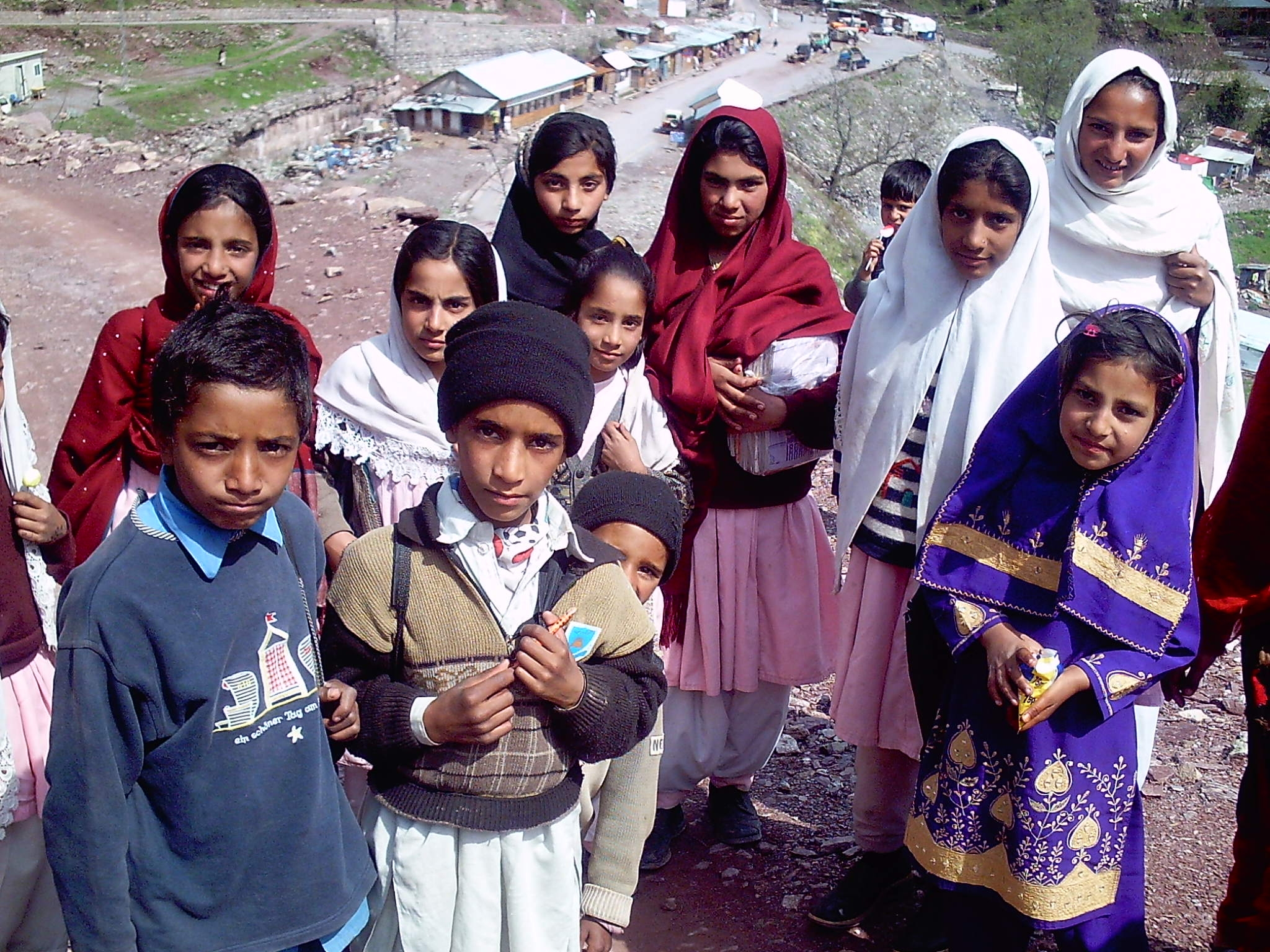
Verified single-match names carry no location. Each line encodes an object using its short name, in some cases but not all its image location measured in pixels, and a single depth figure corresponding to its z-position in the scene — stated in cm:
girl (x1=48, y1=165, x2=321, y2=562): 269
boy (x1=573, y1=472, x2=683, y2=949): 208
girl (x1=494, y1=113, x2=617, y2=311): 300
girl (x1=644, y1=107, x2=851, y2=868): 285
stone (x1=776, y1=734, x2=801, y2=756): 390
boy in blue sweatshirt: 158
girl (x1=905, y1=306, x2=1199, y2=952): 221
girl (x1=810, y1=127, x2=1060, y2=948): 259
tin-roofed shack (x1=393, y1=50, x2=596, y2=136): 2344
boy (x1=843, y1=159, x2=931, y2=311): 550
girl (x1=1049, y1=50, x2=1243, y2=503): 288
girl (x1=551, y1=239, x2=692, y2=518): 265
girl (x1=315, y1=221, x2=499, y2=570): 259
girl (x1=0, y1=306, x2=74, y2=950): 219
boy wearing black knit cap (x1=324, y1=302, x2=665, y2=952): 187
